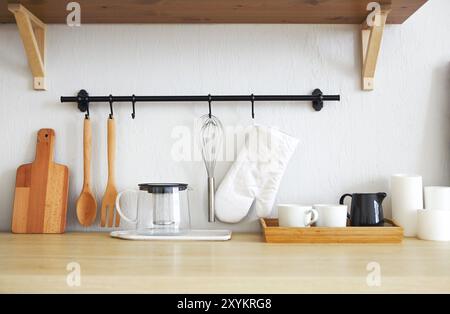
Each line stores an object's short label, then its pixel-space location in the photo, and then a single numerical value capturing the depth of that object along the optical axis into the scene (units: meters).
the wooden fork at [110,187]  1.17
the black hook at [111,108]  1.17
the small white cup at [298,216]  1.04
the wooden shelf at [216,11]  1.06
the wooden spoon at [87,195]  1.17
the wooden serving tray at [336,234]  1.00
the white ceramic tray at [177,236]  1.05
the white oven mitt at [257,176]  1.16
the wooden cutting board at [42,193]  1.16
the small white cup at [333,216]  1.04
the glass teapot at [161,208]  1.10
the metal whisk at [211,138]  1.20
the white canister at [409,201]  1.10
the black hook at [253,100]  1.17
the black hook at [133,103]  1.17
